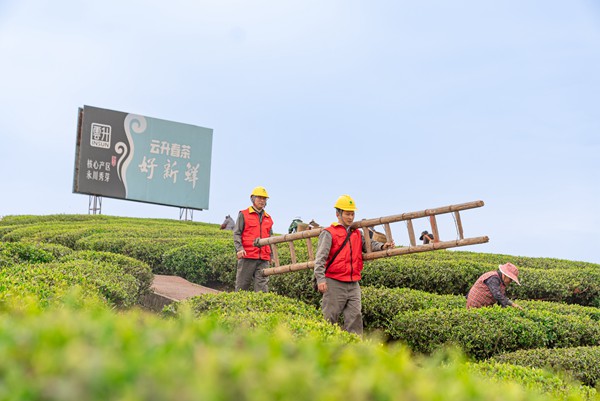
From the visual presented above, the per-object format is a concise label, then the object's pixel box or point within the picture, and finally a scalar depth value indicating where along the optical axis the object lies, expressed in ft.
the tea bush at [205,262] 45.75
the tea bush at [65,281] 20.62
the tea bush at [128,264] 36.32
